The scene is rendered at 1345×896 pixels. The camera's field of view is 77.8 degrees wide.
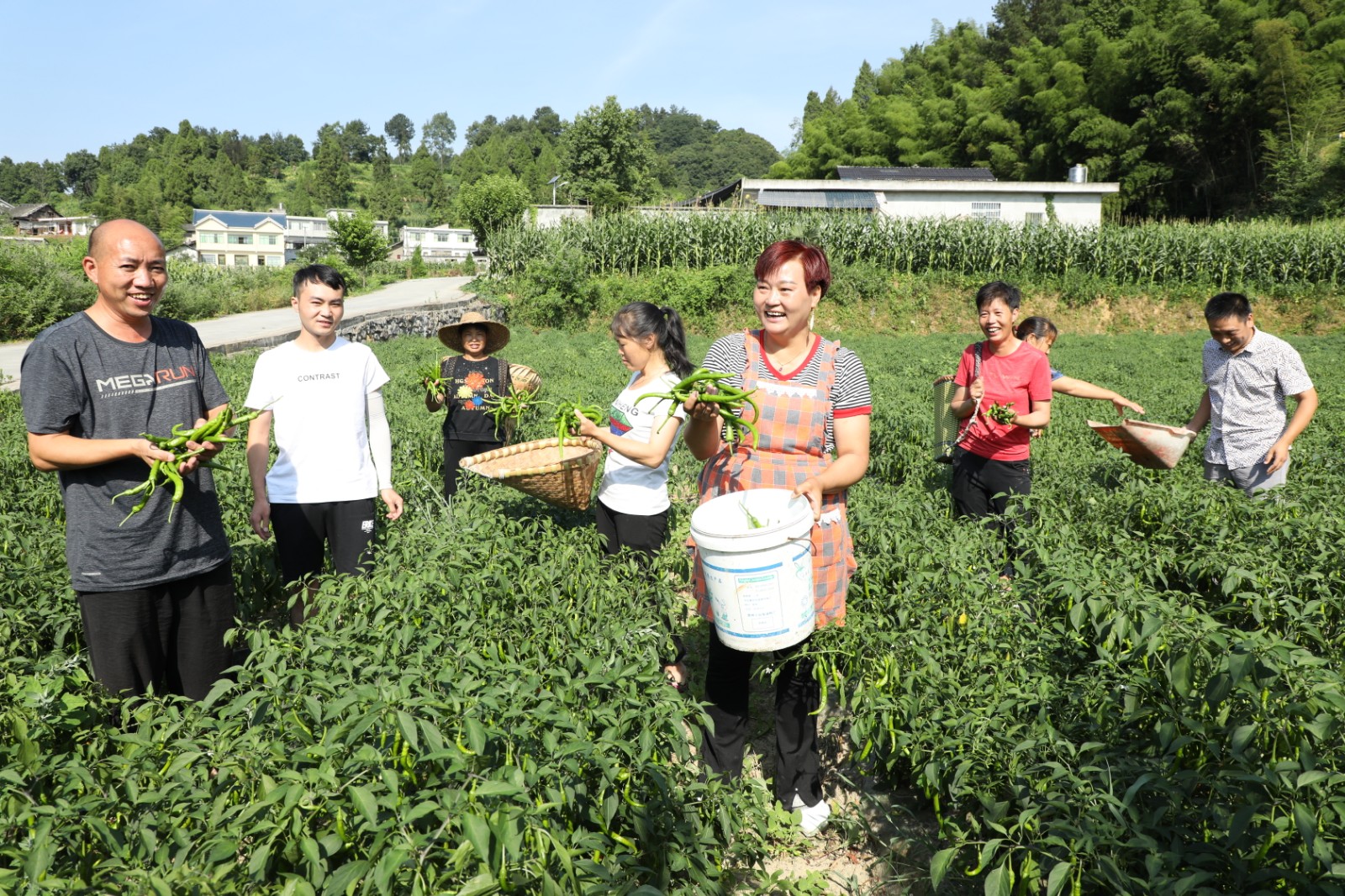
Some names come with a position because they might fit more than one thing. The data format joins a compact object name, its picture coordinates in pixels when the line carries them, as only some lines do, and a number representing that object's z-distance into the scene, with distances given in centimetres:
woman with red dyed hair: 291
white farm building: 3369
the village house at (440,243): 8538
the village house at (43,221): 8419
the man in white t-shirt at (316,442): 385
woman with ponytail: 369
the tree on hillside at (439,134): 19152
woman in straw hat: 553
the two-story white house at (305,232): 8731
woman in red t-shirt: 488
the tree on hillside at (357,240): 4753
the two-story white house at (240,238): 7962
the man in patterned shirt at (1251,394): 471
